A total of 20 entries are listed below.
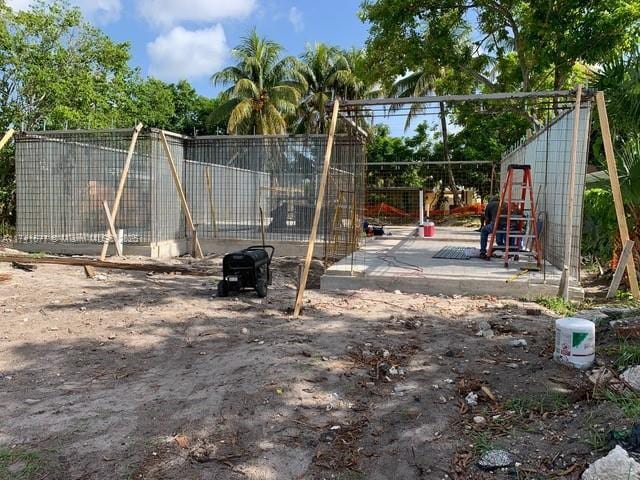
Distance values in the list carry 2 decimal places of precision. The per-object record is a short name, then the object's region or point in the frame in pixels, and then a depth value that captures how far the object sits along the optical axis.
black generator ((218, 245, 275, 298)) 7.55
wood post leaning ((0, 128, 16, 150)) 9.95
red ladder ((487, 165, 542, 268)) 9.11
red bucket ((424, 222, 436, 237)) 16.45
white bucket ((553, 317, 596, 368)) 4.21
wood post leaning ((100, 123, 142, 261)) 9.97
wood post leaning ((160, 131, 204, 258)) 10.55
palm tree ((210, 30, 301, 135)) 29.45
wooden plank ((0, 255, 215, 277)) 9.32
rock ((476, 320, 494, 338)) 5.57
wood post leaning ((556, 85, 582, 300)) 6.91
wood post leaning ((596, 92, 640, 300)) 6.89
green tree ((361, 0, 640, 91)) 11.29
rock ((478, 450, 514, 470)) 2.99
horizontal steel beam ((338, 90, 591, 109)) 7.03
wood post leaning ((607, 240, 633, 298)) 6.88
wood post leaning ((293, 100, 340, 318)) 6.53
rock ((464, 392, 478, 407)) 3.87
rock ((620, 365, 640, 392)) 3.63
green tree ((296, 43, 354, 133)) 32.41
